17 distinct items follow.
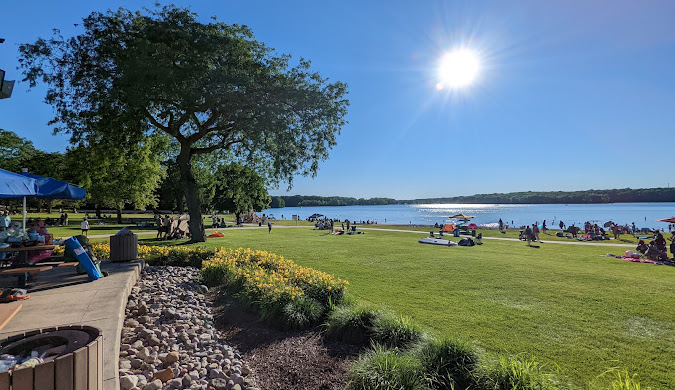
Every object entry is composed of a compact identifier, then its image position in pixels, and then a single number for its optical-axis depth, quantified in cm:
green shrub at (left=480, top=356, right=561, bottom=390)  328
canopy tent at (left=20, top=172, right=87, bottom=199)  794
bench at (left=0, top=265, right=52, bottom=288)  583
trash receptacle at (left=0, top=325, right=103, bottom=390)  203
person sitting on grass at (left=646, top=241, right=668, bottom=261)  1576
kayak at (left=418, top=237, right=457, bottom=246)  2124
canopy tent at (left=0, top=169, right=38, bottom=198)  595
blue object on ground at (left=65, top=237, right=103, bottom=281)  666
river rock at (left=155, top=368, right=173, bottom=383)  371
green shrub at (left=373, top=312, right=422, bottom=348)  454
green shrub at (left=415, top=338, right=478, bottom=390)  366
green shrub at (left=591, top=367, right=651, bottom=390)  379
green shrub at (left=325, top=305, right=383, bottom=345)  483
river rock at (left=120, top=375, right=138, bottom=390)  337
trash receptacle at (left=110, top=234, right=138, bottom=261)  898
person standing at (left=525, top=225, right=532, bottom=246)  2322
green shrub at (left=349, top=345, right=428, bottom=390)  341
